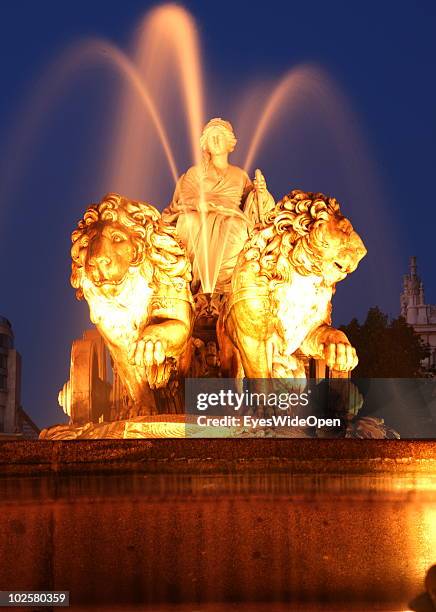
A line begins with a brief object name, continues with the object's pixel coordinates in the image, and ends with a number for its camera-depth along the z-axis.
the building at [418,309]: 90.88
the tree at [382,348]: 37.81
